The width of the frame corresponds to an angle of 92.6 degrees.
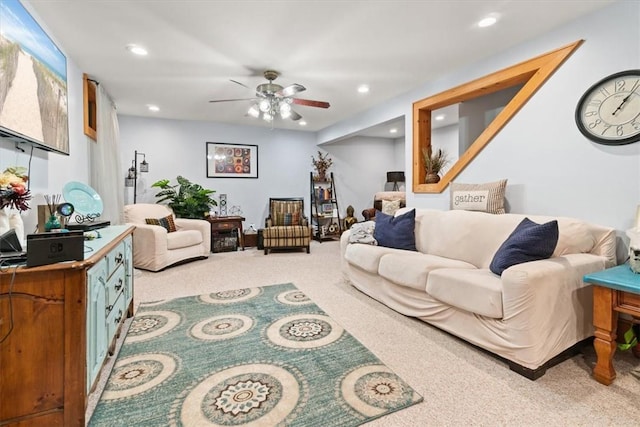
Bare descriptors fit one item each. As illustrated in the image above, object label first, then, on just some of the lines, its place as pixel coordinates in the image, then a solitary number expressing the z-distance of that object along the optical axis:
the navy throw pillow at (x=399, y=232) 3.26
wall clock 2.18
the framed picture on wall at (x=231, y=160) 6.07
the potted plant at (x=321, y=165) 6.94
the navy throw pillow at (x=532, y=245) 2.01
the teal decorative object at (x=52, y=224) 1.78
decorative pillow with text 2.95
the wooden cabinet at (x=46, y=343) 1.25
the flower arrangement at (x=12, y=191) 1.41
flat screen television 1.73
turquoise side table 1.67
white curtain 3.72
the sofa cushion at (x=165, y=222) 4.53
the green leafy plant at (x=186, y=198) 5.41
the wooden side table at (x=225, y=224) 5.50
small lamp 7.28
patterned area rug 1.49
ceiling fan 3.47
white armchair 4.12
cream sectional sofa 1.78
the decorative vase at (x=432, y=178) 3.83
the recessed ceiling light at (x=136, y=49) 2.86
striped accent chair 5.37
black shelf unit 6.93
